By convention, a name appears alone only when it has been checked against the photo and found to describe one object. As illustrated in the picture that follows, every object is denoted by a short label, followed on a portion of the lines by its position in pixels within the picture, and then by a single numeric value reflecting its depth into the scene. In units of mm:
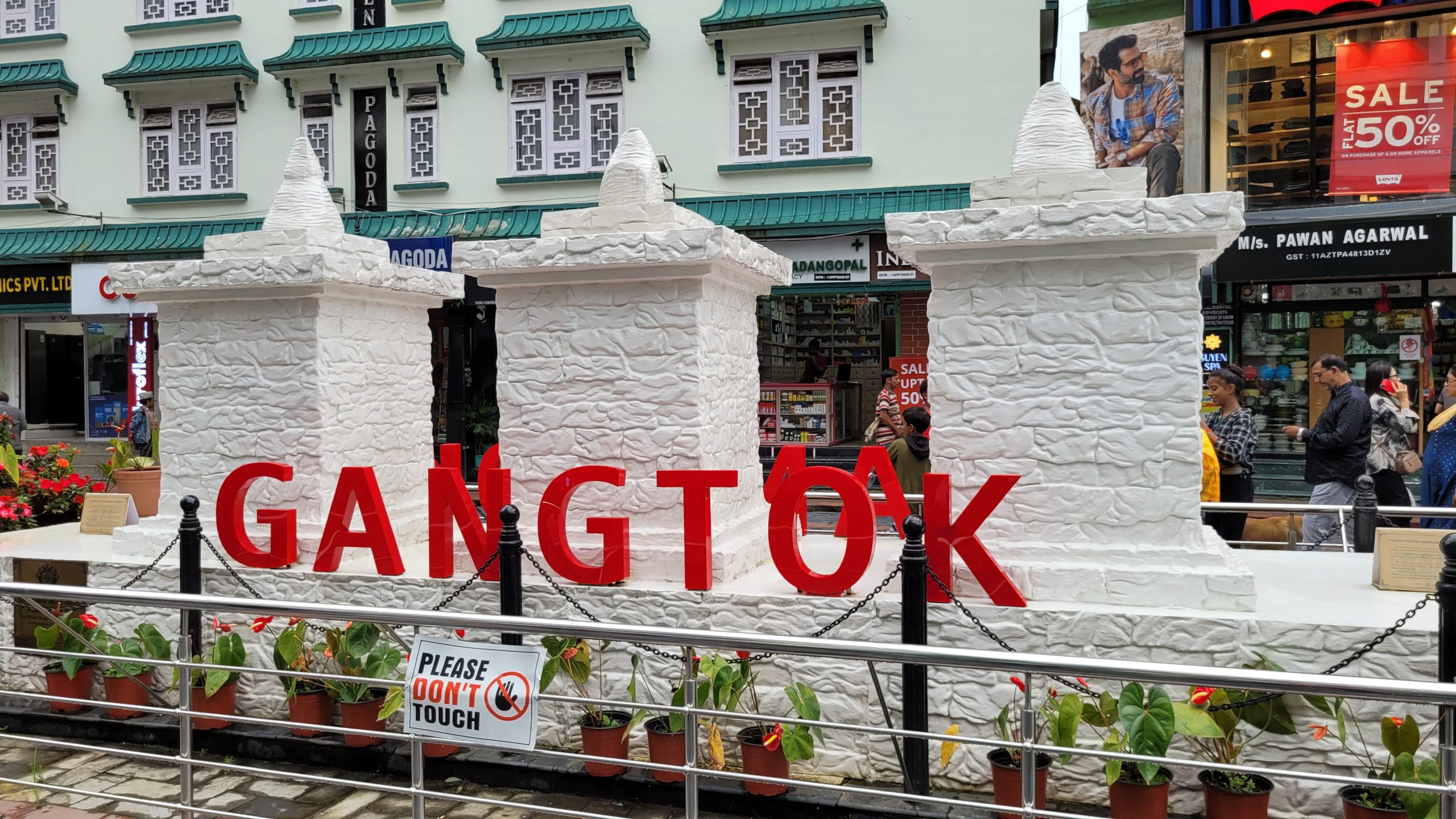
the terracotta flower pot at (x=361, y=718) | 5598
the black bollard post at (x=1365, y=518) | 6457
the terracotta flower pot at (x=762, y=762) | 4863
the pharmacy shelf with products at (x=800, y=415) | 15539
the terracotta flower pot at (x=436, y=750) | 5387
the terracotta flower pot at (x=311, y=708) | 5738
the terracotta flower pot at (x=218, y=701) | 6082
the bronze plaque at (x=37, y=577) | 6648
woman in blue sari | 7359
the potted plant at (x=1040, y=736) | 4406
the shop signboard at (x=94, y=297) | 17438
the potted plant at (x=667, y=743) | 5055
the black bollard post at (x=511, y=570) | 5250
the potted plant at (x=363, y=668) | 5492
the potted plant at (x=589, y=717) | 5180
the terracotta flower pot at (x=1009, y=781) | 4527
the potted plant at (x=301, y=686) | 5742
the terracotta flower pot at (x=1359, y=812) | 3998
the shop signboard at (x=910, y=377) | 14609
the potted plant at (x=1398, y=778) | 3911
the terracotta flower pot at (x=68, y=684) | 6262
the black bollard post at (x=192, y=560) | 5824
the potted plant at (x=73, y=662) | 6246
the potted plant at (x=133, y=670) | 6137
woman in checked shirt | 7426
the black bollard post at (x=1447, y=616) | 3795
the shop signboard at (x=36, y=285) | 17719
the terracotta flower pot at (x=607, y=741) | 5184
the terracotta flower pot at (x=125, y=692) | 6219
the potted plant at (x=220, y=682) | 5836
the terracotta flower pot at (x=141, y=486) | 8508
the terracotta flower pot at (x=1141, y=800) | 4324
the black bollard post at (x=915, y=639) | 4562
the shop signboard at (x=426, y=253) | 15469
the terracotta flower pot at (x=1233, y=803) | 4324
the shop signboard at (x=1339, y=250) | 11664
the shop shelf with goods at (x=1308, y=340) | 12477
